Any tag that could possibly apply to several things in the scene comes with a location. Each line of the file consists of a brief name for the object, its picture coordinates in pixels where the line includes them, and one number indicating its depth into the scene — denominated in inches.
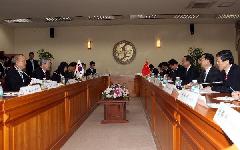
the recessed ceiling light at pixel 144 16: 431.5
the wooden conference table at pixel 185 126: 63.7
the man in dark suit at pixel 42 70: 245.6
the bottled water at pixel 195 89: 139.2
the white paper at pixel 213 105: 84.7
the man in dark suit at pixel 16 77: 187.2
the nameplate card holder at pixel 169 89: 142.9
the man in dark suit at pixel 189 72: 279.0
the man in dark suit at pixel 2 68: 346.9
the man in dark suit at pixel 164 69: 391.8
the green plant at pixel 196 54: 502.2
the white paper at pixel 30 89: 134.3
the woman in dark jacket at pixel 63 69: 332.5
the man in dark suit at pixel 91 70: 468.6
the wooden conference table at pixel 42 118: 106.5
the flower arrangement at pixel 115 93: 279.0
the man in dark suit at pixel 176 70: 317.4
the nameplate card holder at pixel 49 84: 181.8
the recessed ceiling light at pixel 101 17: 441.1
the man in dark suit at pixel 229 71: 154.1
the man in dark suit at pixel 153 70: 469.7
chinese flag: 411.2
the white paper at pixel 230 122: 46.0
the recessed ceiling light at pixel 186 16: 430.6
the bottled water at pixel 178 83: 168.5
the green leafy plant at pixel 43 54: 522.3
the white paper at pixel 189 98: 84.8
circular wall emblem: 540.1
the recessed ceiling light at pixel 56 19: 442.6
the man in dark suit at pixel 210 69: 200.3
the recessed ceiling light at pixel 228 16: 434.6
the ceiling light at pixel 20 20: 445.4
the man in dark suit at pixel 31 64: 435.2
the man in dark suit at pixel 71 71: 329.7
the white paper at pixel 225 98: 108.9
